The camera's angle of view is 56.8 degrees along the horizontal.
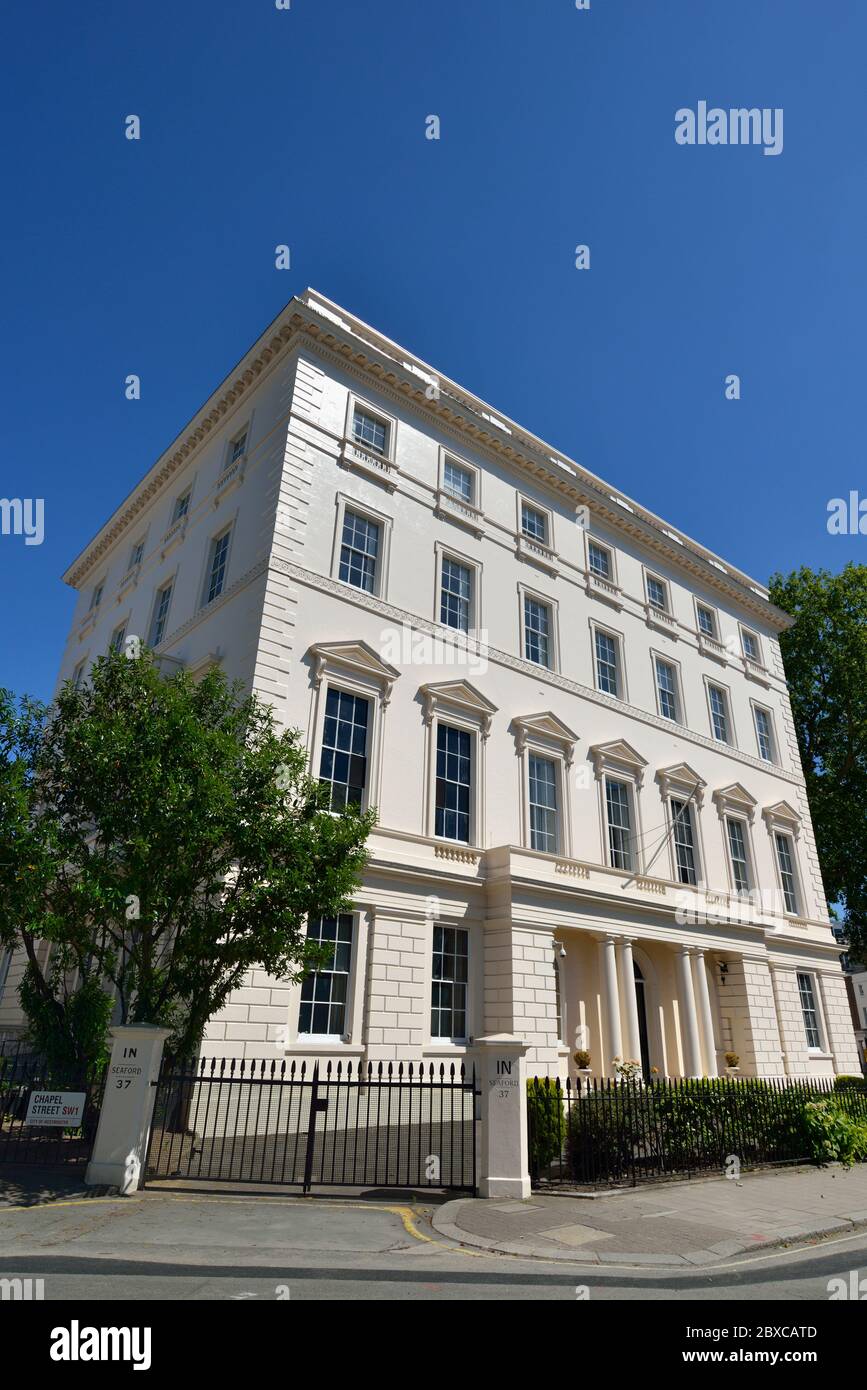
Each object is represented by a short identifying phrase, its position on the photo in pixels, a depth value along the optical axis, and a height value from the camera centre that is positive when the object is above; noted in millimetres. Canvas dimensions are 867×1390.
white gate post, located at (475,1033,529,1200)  10422 -384
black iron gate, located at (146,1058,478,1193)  10617 -991
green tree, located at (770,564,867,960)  34188 +15448
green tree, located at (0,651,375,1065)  10977 +2787
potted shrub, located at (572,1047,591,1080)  18625 +407
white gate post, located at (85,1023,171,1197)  10117 -412
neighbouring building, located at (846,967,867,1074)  67000 +6702
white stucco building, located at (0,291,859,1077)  17562 +8764
